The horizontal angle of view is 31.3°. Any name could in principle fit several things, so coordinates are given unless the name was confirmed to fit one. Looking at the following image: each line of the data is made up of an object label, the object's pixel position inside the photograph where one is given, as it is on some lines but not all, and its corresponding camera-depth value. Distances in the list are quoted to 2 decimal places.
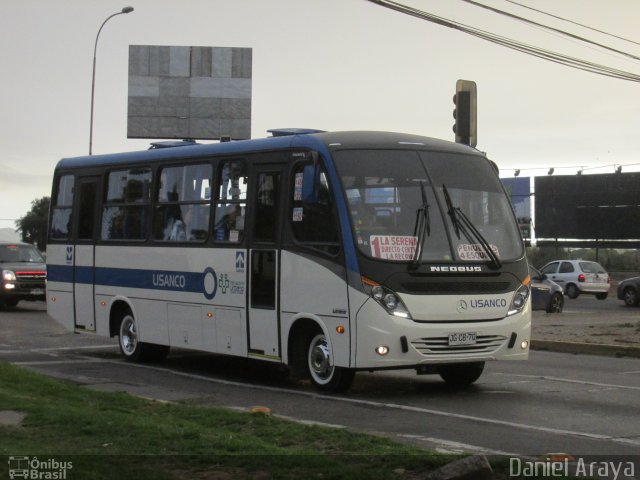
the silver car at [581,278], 44.59
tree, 85.46
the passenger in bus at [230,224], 14.72
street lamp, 43.33
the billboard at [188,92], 52.62
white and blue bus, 12.63
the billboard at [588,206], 67.12
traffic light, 18.64
